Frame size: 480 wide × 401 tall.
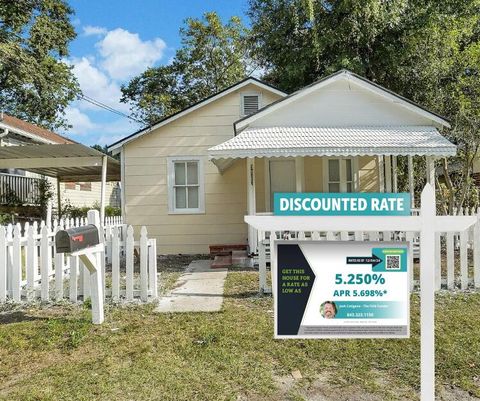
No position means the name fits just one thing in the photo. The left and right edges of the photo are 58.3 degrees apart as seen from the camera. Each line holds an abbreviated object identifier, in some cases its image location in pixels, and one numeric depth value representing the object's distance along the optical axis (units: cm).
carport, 1111
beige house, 1120
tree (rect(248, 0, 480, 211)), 1232
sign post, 281
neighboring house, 1550
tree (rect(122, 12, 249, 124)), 3070
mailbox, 483
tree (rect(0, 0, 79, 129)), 1906
